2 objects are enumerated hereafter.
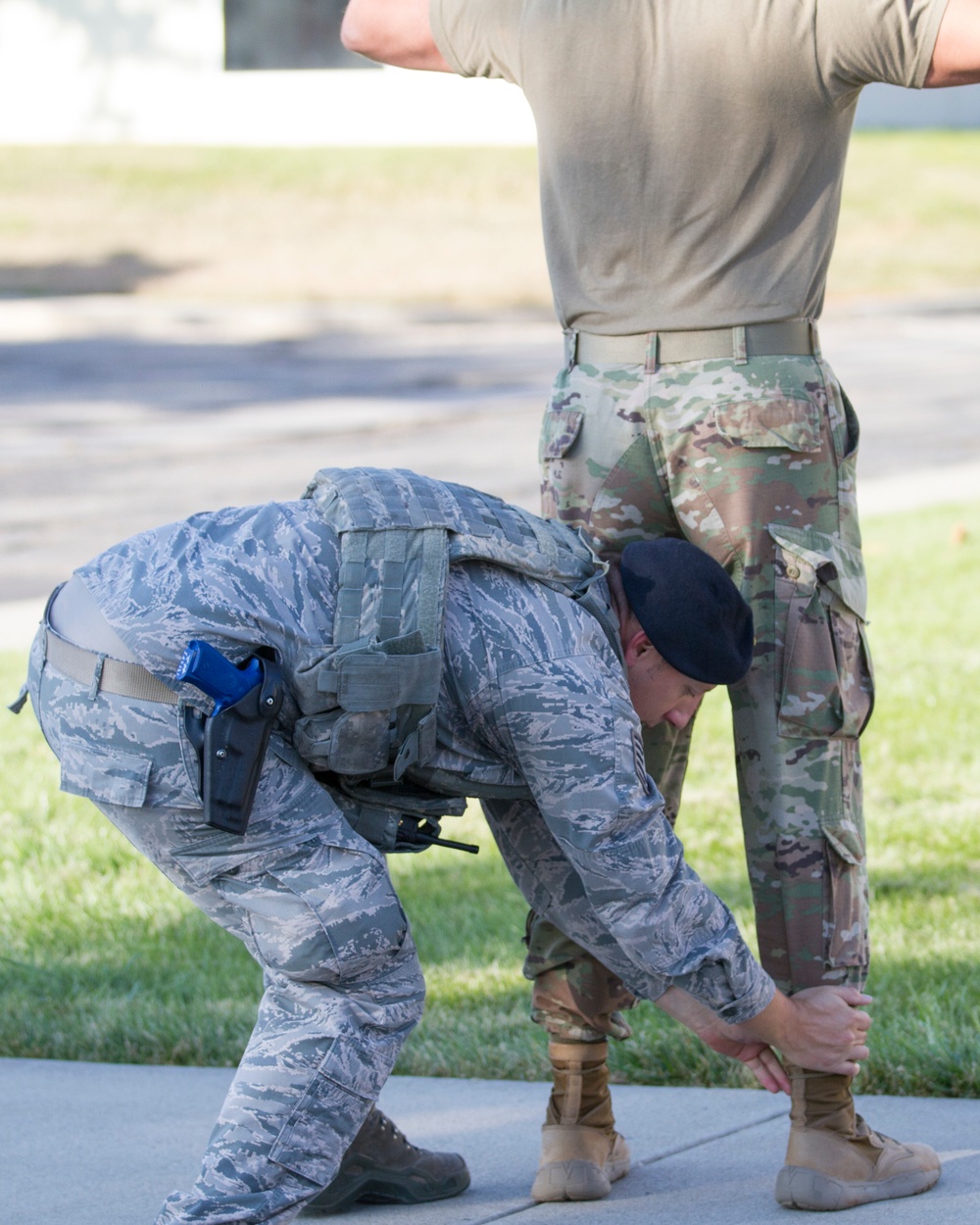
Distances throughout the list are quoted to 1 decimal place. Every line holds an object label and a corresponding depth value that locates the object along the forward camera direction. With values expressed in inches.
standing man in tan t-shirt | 223.0
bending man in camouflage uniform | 192.1
